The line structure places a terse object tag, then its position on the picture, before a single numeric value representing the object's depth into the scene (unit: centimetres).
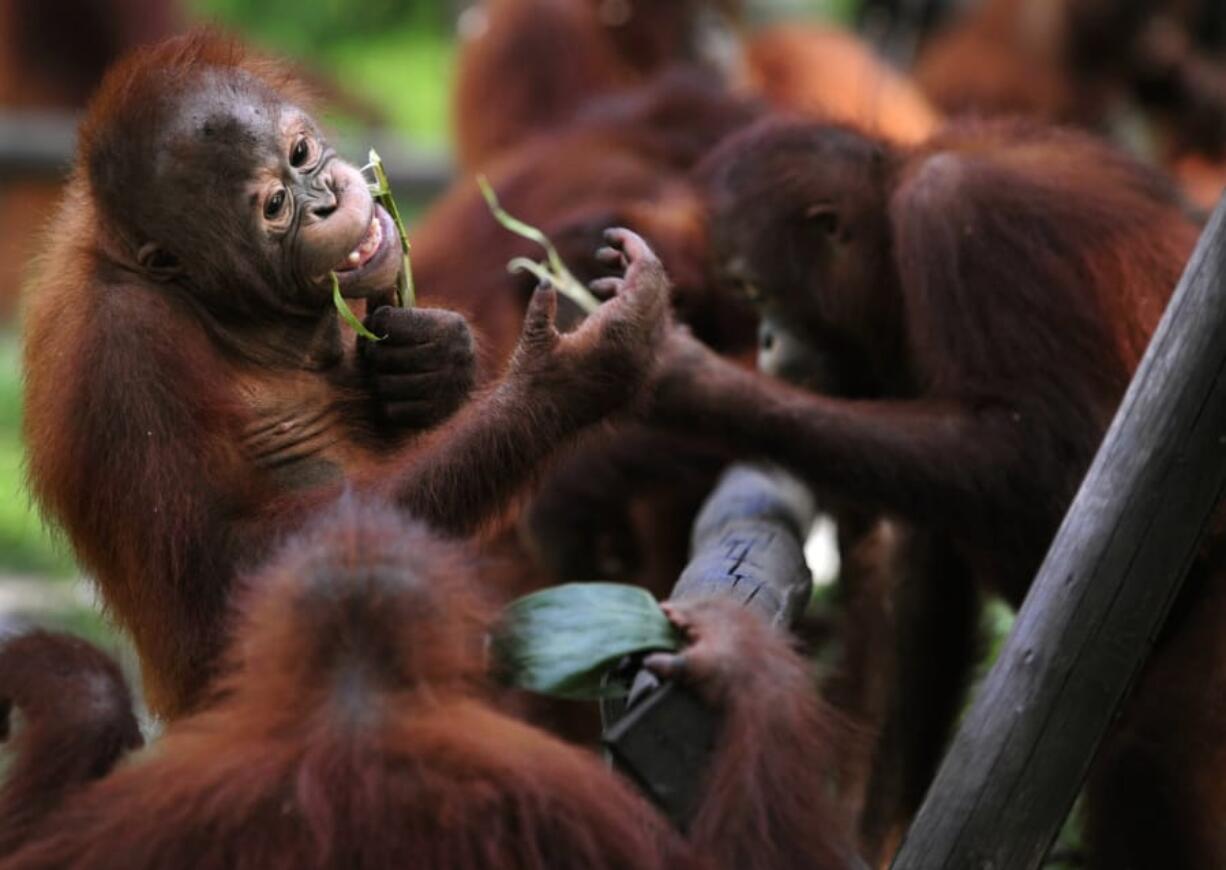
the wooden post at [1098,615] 547
